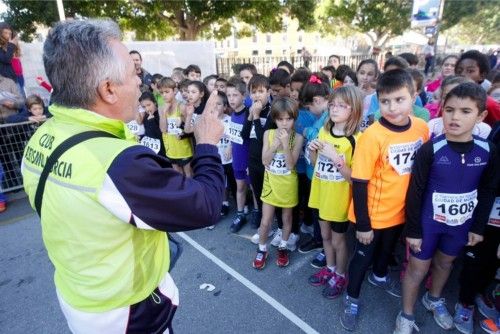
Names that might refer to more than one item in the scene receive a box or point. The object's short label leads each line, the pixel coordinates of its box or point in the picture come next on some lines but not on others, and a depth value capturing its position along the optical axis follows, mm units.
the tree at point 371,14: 25344
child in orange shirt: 2225
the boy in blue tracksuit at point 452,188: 2064
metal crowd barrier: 5172
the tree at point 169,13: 16016
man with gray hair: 1096
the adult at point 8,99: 5285
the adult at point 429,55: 15059
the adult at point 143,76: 5850
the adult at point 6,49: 5668
